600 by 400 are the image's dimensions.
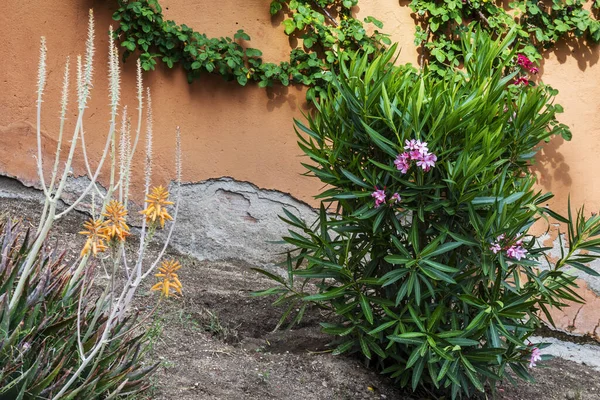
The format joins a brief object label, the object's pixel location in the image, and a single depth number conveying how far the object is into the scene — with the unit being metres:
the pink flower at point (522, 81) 4.46
